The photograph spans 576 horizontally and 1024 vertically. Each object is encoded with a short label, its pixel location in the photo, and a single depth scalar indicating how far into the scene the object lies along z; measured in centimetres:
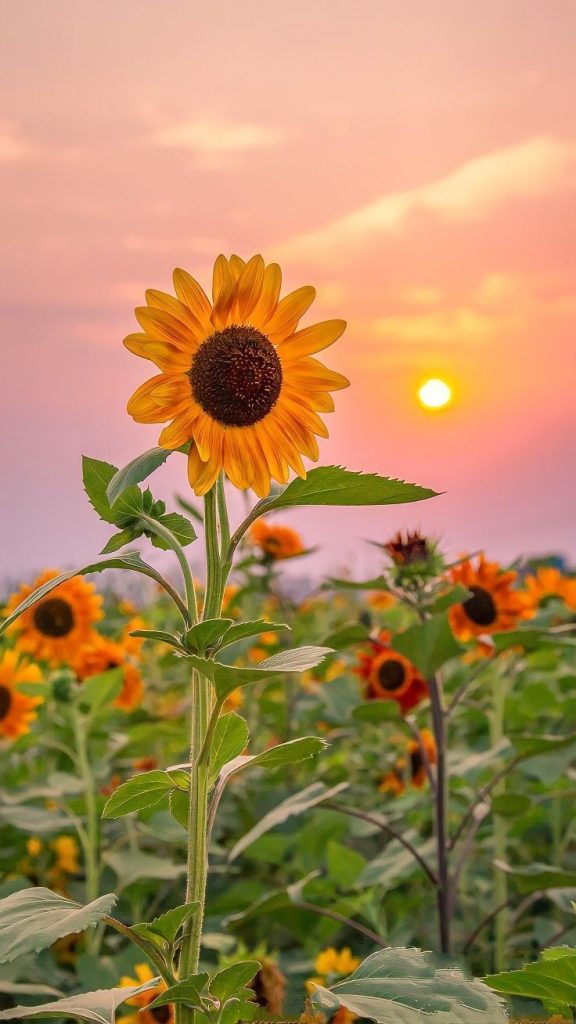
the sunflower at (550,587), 303
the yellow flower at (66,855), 229
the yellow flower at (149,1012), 142
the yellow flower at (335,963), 169
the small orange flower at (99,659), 241
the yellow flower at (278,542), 278
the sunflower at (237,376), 88
